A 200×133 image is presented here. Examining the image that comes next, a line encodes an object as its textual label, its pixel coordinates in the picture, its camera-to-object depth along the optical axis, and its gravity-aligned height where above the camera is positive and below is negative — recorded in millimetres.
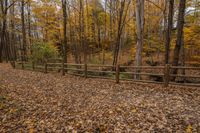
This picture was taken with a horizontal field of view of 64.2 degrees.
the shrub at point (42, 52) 16575 +622
